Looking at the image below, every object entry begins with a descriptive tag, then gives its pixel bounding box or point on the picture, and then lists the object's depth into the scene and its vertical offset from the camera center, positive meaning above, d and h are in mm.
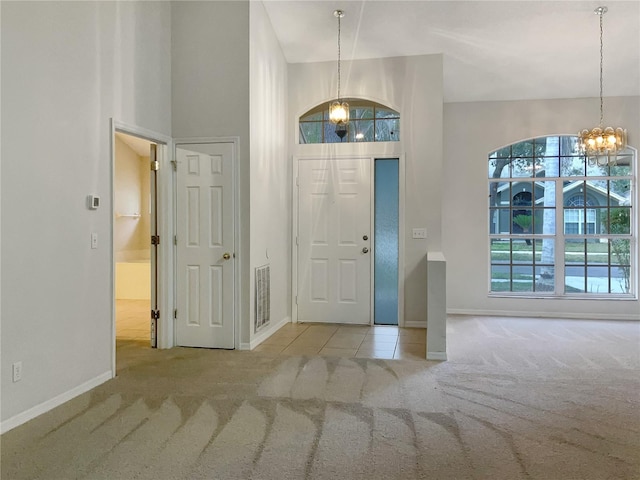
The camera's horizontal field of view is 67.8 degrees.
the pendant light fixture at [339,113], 4898 +1258
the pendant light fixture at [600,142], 5070 +994
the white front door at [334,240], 5754 -70
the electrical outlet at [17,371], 2840 -817
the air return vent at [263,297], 4793 -646
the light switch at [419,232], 5594 +18
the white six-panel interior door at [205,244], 4574 -90
